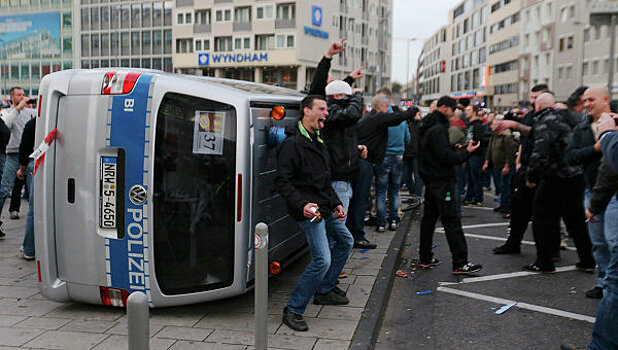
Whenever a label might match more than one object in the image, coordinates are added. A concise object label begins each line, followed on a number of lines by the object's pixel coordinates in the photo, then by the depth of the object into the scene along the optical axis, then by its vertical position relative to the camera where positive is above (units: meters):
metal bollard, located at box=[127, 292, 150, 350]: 2.23 -0.79
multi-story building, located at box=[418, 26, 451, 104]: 101.10 +12.22
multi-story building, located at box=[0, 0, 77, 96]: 72.75 +10.49
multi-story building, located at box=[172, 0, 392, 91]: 57.19 +8.87
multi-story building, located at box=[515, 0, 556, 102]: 53.47 +8.15
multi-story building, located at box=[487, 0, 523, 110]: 63.94 +9.23
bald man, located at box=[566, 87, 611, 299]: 5.34 -0.25
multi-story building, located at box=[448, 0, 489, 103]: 79.00 +12.03
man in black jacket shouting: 4.43 -0.50
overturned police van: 4.48 -0.54
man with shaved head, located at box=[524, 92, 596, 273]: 6.16 -0.69
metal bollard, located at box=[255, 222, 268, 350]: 3.32 -0.95
